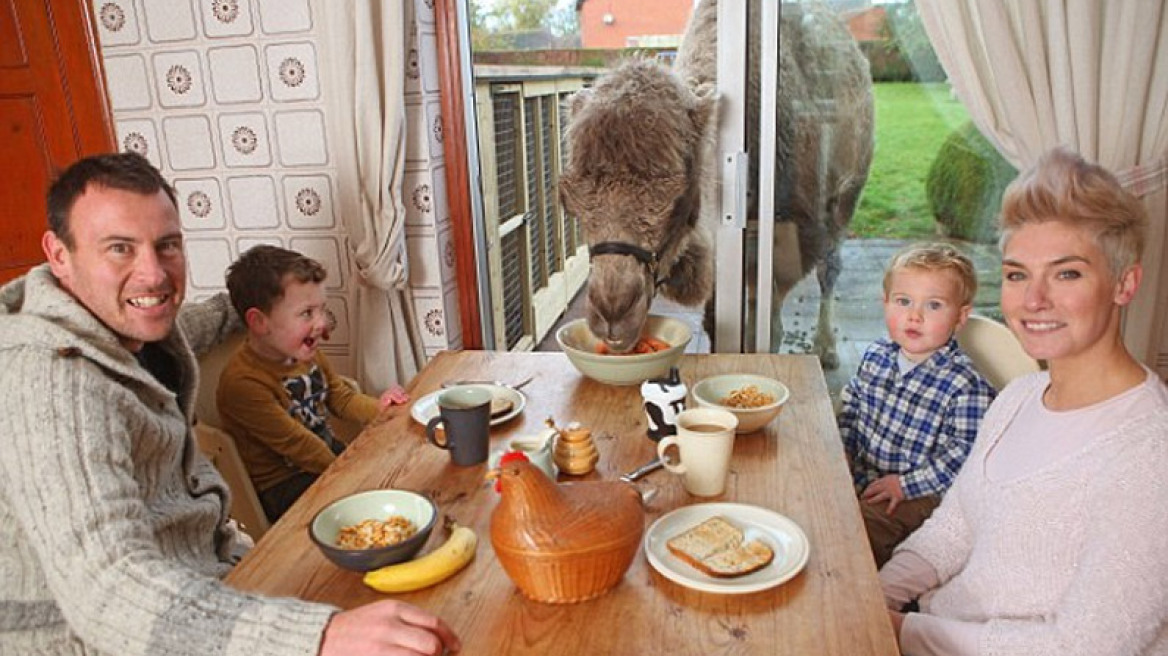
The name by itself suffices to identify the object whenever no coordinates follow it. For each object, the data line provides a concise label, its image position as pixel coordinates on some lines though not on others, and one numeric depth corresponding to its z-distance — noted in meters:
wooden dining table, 1.08
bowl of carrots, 1.91
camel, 2.21
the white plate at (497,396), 1.79
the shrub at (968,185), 2.59
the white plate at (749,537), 1.16
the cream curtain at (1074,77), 2.20
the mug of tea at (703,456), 1.37
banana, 1.18
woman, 1.10
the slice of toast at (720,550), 1.18
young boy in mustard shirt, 2.07
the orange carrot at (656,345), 2.02
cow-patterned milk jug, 1.61
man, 1.06
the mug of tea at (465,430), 1.55
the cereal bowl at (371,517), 1.19
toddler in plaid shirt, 1.87
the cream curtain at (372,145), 2.52
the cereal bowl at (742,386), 1.64
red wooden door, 2.91
